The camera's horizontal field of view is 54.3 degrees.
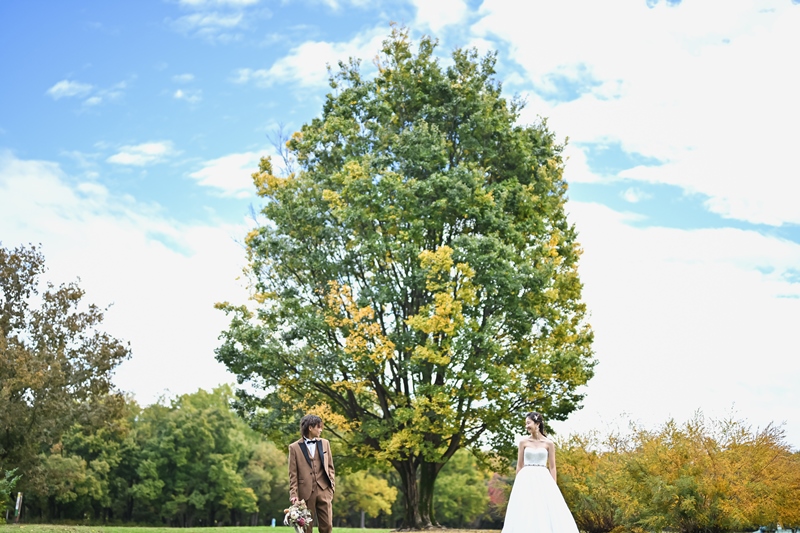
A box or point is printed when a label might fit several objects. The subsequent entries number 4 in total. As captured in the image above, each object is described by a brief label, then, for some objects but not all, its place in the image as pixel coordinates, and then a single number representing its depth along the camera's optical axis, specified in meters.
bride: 11.94
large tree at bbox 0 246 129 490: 29.97
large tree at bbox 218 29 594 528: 23.20
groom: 9.64
